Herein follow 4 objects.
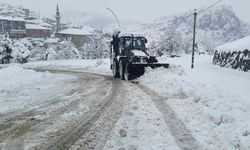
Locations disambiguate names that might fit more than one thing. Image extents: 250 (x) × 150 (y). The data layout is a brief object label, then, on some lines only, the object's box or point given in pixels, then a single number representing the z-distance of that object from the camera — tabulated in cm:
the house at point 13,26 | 5414
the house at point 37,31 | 5900
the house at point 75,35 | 6384
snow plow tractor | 1006
